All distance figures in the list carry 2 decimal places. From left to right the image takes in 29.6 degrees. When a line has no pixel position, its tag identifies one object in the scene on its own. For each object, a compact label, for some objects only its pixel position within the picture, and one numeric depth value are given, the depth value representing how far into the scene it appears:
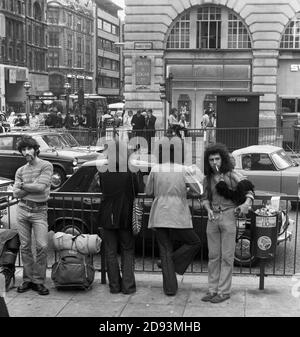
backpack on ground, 6.75
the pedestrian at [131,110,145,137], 23.78
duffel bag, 6.94
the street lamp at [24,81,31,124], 48.04
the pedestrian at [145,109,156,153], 23.77
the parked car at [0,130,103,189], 16.56
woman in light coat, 6.56
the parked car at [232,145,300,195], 11.88
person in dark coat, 6.67
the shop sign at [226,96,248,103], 20.34
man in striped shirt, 6.76
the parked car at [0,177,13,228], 7.80
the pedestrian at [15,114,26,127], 35.06
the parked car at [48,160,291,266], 8.12
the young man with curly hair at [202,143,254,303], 6.30
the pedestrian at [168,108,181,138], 20.35
